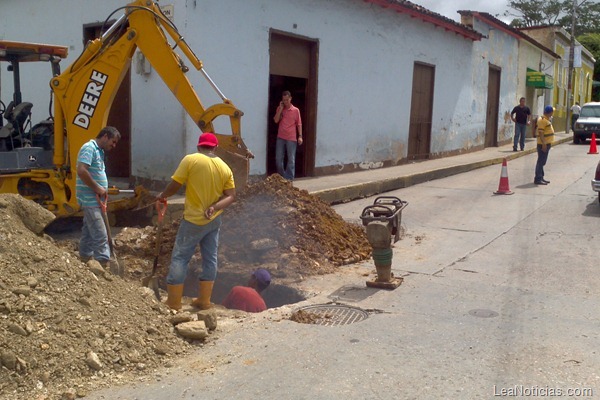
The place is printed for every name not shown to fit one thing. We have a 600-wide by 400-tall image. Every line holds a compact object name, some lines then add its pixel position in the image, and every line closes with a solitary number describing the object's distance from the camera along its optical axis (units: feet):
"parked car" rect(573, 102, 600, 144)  97.66
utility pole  119.44
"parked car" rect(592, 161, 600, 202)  38.64
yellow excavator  28.81
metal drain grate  19.70
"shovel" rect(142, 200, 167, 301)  21.73
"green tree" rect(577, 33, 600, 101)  190.60
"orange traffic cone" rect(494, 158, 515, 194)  46.37
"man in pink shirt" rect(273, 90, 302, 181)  41.81
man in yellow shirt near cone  48.62
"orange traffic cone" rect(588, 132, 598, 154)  81.82
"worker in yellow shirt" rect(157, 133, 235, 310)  20.48
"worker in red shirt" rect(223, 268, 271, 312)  22.11
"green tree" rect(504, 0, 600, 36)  213.05
